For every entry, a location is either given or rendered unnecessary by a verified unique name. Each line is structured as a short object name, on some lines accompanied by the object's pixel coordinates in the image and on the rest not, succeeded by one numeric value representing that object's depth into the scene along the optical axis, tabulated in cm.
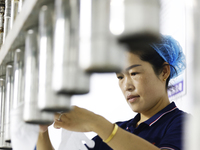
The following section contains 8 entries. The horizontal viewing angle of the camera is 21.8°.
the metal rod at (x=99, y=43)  110
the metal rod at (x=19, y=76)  198
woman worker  257
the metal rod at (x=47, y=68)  141
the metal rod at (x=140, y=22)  105
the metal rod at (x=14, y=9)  216
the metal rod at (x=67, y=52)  127
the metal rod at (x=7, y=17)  241
